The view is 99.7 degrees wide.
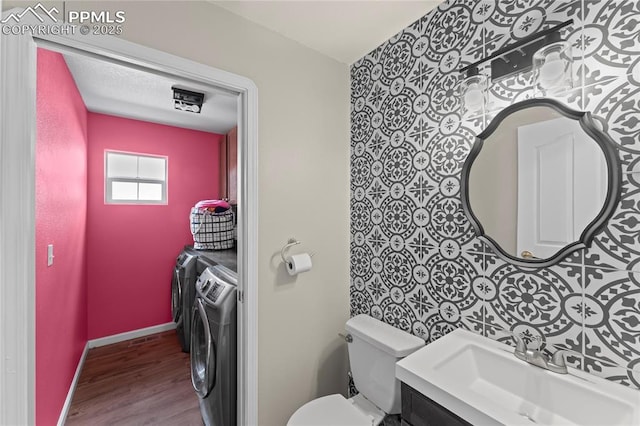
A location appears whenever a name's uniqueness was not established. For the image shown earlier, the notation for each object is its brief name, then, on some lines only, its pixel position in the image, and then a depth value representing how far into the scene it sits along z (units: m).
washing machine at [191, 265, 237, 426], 1.51
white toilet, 1.28
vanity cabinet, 0.83
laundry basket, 2.92
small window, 2.99
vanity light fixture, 0.94
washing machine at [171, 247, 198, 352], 2.62
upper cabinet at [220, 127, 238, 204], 3.15
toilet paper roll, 1.49
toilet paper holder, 1.52
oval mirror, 0.88
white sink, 0.76
